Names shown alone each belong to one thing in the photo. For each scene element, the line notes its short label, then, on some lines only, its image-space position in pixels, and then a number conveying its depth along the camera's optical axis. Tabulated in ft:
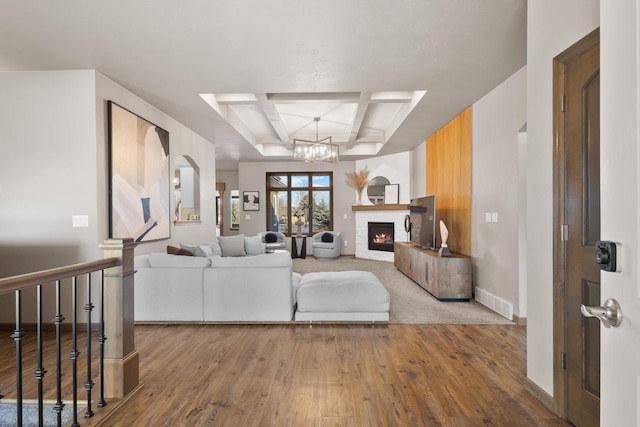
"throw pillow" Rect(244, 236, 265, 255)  22.48
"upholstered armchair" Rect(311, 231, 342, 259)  27.84
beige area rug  12.35
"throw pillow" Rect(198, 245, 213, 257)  16.88
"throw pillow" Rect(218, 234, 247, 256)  21.56
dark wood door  5.79
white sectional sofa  11.84
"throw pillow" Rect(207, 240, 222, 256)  19.30
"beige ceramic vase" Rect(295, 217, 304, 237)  30.01
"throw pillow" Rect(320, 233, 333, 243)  28.45
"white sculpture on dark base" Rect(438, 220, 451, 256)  15.32
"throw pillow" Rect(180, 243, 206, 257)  15.28
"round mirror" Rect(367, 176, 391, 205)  28.37
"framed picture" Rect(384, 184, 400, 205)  27.05
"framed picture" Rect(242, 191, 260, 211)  30.83
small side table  28.89
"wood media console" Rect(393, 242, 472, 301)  14.87
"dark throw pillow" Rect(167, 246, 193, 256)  14.14
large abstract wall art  12.21
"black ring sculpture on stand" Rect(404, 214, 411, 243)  22.68
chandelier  20.16
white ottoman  11.69
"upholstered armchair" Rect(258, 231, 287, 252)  26.87
